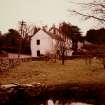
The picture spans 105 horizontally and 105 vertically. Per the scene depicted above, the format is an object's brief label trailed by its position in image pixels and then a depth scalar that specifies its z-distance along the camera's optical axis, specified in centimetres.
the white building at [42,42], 6250
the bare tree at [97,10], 1680
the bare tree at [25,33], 7296
